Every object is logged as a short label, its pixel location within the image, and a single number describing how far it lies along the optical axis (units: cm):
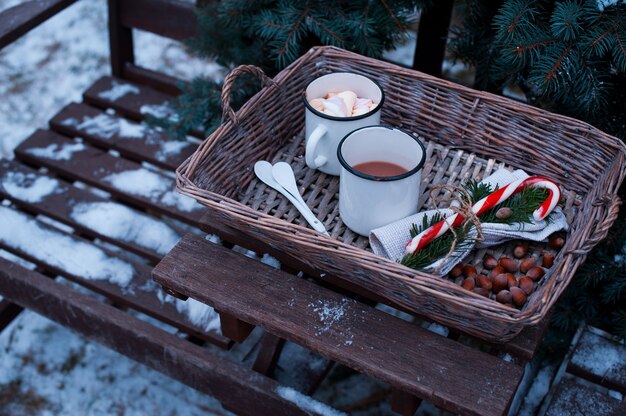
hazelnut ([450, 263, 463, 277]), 111
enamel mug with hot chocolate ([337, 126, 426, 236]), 110
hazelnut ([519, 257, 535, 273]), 110
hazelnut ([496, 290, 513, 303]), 106
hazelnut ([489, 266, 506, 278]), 110
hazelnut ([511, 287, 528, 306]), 105
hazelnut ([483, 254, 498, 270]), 112
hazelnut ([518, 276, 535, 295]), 107
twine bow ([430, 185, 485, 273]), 102
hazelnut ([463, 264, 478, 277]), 111
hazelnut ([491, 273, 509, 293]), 108
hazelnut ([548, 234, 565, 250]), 114
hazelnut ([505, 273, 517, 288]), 108
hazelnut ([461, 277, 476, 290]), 108
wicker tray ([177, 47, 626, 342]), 100
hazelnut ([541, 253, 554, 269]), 112
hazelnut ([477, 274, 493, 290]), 108
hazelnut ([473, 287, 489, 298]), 107
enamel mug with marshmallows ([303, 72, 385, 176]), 122
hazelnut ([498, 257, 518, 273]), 111
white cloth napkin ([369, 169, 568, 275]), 109
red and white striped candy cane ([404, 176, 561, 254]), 108
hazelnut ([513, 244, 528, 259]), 114
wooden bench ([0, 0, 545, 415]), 107
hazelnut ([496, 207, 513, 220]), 112
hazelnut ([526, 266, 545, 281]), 109
